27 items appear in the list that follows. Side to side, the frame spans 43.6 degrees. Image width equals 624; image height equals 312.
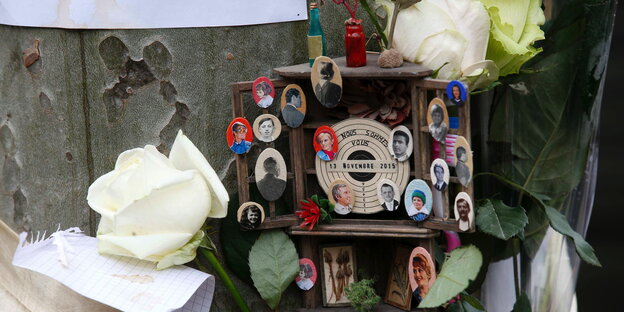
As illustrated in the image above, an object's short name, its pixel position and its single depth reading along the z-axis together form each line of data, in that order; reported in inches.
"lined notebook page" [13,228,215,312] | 36.1
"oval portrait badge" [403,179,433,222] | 37.1
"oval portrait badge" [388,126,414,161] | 37.2
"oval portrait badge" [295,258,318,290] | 40.6
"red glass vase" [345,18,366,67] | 37.2
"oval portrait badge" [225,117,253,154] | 38.6
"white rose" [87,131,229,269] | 35.9
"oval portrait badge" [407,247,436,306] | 37.9
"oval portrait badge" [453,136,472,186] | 35.2
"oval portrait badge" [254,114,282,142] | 38.8
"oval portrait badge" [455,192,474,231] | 36.0
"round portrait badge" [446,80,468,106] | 34.5
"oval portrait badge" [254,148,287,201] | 39.0
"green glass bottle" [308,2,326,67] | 37.5
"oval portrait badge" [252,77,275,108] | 38.1
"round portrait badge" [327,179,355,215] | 38.8
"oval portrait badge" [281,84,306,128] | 38.5
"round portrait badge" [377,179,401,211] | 37.9
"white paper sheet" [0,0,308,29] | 37.6
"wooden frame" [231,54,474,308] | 35.9
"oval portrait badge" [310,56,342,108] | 36.6
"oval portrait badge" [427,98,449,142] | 35.4
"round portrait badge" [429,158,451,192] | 36.3
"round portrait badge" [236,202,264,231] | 39.2
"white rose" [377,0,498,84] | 36.2
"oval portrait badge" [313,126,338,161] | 38.5
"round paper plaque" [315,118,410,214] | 38.1
